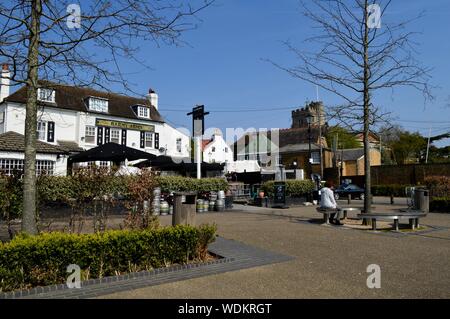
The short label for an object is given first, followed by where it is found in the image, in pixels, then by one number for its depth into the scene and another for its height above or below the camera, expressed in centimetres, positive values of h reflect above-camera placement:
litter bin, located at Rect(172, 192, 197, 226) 814 -78
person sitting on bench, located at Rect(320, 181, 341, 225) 1277 -80
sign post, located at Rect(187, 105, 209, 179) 2105 +311
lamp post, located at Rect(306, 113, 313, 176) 2249 +367
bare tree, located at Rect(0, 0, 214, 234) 637 +201
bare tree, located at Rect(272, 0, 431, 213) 1287 +323
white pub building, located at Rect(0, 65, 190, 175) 2001 +436
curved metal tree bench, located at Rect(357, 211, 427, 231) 1099 -109
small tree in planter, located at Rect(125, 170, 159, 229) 775 -52
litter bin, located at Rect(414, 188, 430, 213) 1545 -84
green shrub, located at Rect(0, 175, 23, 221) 782 -25
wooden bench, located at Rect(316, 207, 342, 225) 1272 -113
